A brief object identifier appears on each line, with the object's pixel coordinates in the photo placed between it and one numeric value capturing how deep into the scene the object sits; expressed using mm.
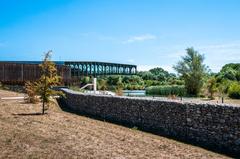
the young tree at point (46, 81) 14989
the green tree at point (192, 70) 27869
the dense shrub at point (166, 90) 27998
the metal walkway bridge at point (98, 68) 49714
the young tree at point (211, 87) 23838
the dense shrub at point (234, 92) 22937
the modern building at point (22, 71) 32032
